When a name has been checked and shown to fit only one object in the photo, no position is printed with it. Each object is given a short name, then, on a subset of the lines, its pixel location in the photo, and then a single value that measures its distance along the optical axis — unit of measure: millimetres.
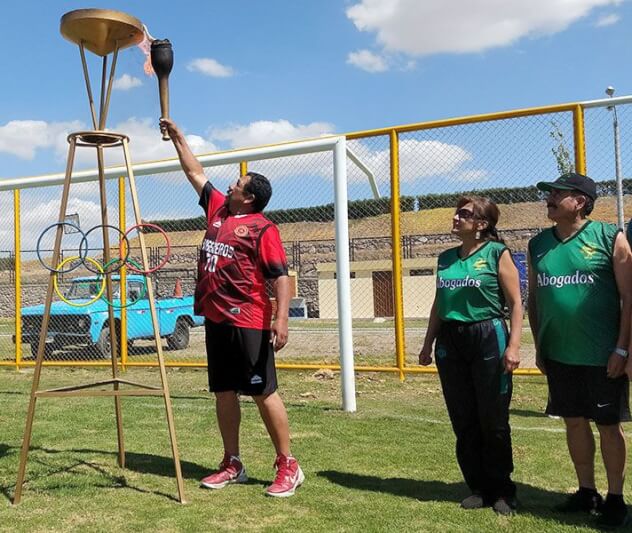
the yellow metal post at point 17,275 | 10078
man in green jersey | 3416
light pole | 6707
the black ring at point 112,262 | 4234
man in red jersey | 4117
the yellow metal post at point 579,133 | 6891
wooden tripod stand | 3939
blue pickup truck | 10945
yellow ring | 4105
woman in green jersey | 3676
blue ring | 4058
